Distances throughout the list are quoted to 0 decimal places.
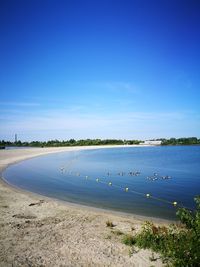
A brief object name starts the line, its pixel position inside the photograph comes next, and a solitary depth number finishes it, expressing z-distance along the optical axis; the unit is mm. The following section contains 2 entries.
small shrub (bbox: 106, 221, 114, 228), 10272
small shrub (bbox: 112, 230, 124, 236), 9315
